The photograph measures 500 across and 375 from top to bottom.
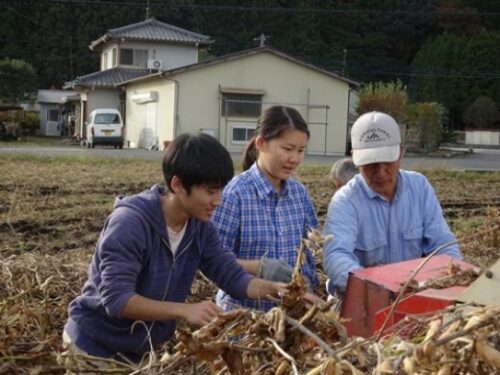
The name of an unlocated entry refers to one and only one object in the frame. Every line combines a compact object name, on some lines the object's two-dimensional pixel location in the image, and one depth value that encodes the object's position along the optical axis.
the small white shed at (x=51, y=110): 55.19
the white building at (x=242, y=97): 31.98
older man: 3.31
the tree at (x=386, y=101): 36.34
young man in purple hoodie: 2.26
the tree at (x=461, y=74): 65.69
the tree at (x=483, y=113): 61.97
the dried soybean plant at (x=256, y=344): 1.44
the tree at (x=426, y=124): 36.28
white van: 32.97
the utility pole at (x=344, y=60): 62.41
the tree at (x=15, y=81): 50.69
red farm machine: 1.83
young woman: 3.25
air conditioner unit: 40.25
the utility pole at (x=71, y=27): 64.06
